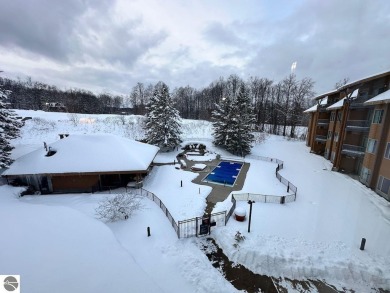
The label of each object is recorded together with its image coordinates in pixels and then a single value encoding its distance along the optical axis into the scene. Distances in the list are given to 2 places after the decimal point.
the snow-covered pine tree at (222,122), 34.78
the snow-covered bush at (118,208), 13.43
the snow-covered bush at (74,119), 43.36
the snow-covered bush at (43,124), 37.61
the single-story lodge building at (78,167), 18.66
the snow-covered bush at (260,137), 40.76
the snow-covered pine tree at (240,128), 33.72
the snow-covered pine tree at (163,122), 33.16
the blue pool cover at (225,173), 22.83
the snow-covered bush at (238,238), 11.63
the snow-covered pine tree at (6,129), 19.25
